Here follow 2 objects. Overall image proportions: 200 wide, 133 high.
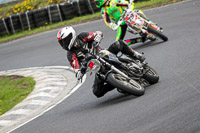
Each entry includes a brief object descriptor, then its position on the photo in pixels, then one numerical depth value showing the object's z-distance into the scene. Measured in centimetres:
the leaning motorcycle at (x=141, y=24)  2383
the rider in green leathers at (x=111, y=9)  2446
